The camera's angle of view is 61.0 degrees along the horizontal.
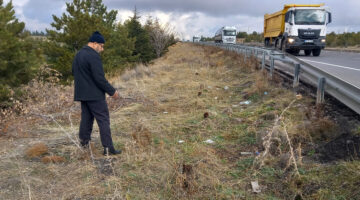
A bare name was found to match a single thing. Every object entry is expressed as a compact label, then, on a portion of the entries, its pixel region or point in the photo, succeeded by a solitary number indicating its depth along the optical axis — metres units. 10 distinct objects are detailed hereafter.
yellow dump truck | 17.86
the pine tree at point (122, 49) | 24.91
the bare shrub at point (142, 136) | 4.80
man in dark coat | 4.29
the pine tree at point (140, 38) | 26.56
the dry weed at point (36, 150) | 4.40
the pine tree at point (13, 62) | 13.34
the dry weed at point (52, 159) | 4.19
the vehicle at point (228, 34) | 41.94
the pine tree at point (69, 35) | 19.78
